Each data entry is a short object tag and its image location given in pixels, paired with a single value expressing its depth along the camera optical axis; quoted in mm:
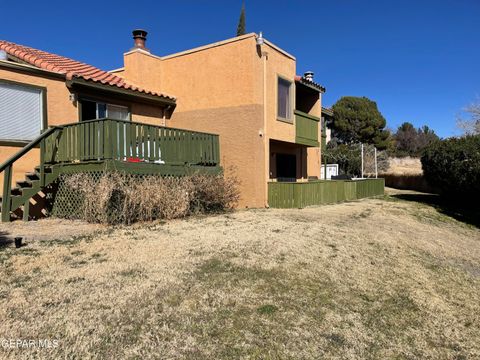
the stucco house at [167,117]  9688
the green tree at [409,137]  65875
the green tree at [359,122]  48906
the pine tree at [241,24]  24688
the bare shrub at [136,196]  8914
